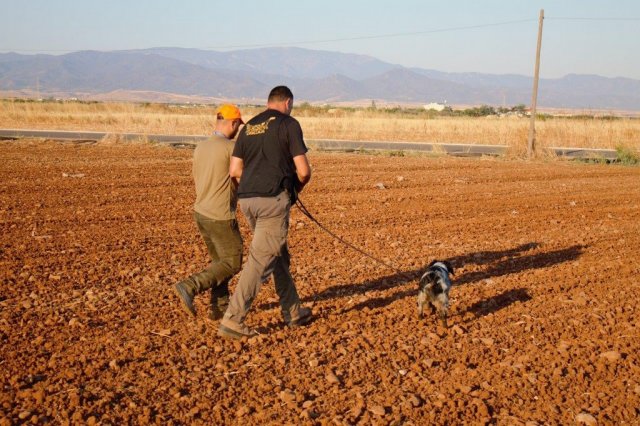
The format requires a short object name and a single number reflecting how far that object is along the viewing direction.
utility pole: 27.47
